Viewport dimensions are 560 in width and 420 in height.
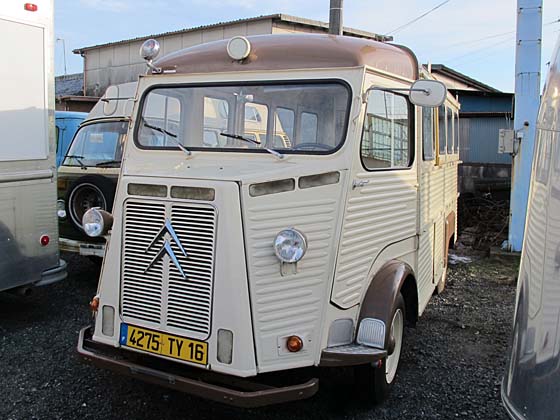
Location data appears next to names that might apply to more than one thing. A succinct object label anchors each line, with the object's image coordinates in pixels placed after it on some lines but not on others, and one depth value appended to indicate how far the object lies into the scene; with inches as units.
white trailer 186.5
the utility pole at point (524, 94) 299.1
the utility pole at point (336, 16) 339.3
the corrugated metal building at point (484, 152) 464.4
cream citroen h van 116.8
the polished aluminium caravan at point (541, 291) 76.7
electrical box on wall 307.4
